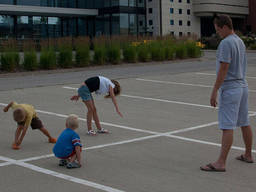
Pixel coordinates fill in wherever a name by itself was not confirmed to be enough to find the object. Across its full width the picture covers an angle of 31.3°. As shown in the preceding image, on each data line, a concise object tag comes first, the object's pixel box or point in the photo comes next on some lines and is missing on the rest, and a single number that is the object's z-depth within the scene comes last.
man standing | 5.60
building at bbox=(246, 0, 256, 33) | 66.31
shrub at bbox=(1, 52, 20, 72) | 21.31
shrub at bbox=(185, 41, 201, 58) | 29.45
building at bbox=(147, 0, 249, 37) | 54.31
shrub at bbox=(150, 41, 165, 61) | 27.55
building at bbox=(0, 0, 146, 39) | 45.62
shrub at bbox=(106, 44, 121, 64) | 25.56
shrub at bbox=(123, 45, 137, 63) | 26.28
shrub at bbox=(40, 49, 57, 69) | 22.52
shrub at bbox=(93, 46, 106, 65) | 24.90
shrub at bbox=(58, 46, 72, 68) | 23.44
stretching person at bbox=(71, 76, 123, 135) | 7.65
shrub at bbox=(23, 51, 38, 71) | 22.02
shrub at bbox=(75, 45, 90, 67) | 24.17
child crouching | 5.94
